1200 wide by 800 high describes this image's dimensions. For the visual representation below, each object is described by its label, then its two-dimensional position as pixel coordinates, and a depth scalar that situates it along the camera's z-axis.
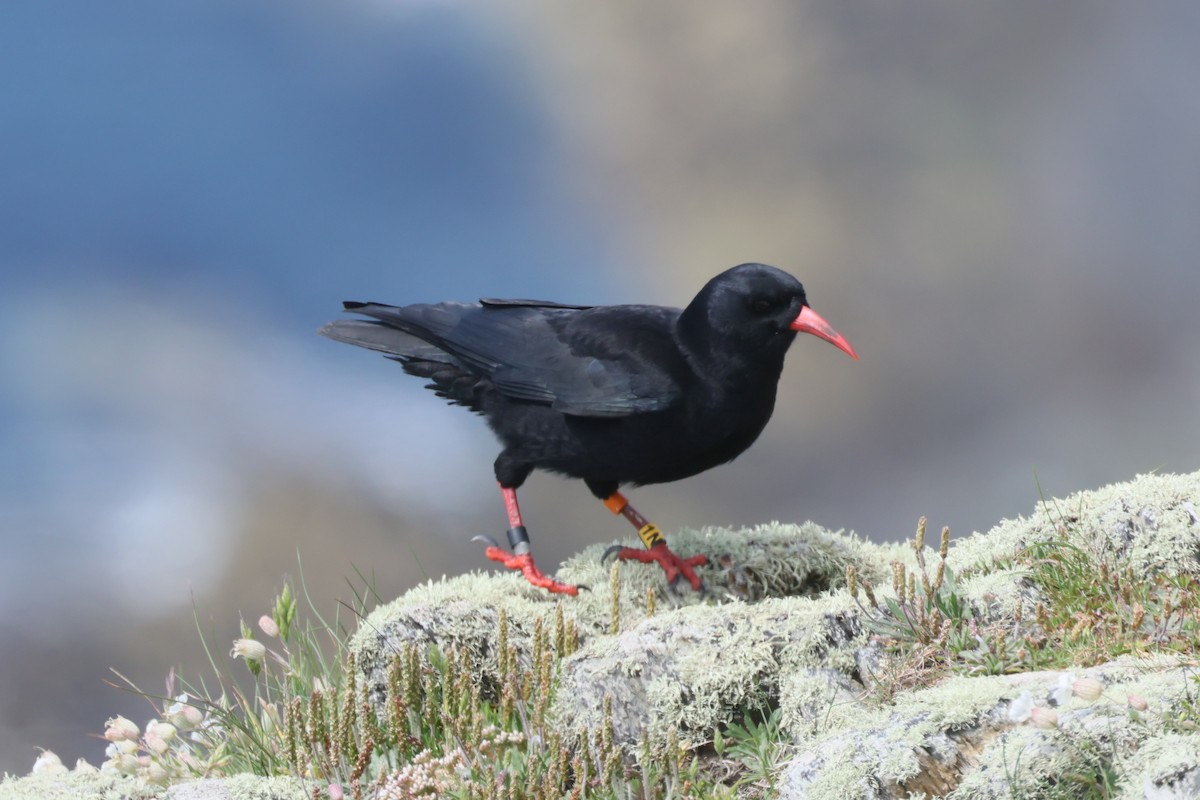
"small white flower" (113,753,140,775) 9.43
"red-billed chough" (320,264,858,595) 11.65
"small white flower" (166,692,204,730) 9.80
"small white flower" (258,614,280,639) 9.61
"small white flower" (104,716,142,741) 9.74
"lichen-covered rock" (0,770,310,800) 7.96
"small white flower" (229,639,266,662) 9.44
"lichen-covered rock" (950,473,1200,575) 10.23
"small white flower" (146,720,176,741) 9.55
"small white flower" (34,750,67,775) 9.53
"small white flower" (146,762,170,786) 9.03
